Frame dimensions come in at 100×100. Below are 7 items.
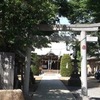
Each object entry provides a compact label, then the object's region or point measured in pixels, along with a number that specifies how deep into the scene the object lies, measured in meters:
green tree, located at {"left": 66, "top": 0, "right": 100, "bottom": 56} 11.93
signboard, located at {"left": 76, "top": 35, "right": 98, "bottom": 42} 6.97
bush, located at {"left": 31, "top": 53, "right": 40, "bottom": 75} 21.82
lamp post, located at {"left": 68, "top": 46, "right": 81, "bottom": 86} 12.50
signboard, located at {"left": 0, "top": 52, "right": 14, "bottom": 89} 5.64
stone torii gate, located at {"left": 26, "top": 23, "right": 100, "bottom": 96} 6.75
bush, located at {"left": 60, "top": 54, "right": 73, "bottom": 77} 22.16
